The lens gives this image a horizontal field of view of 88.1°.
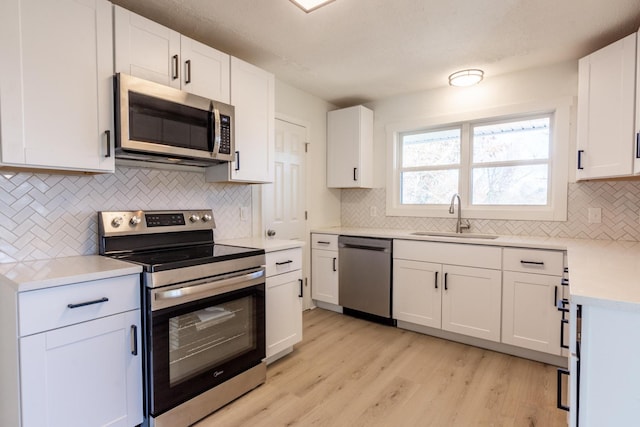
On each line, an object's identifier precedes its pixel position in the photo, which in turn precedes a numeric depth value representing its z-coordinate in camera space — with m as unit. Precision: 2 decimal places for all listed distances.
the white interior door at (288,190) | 3.20
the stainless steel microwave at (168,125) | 1.74
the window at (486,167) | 2.92
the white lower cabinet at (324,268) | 3.50
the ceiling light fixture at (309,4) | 1.86
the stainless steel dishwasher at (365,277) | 3.16
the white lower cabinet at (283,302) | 2.35
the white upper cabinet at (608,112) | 2.07
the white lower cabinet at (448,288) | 2.64
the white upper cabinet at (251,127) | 2.38
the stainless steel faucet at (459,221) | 3.27
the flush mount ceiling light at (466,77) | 2.82
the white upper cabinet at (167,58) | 1.80
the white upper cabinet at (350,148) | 3.69
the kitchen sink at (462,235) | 3.08
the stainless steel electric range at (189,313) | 1.61
